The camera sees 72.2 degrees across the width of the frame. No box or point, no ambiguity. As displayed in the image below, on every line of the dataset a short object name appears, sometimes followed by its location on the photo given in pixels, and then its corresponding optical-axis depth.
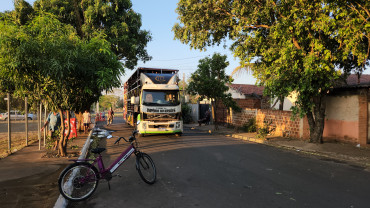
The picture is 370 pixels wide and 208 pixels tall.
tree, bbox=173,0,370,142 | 8.87
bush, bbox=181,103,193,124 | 27.53
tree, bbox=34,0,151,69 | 16.31
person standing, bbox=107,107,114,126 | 25.25
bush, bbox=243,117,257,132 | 17.05
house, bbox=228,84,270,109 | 23.84
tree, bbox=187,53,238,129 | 18.34
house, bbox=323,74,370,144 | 10.65
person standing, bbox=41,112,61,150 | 10.27
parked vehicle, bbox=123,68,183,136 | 13.80
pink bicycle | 4.75
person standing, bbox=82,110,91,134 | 17.29
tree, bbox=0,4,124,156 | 6.93
